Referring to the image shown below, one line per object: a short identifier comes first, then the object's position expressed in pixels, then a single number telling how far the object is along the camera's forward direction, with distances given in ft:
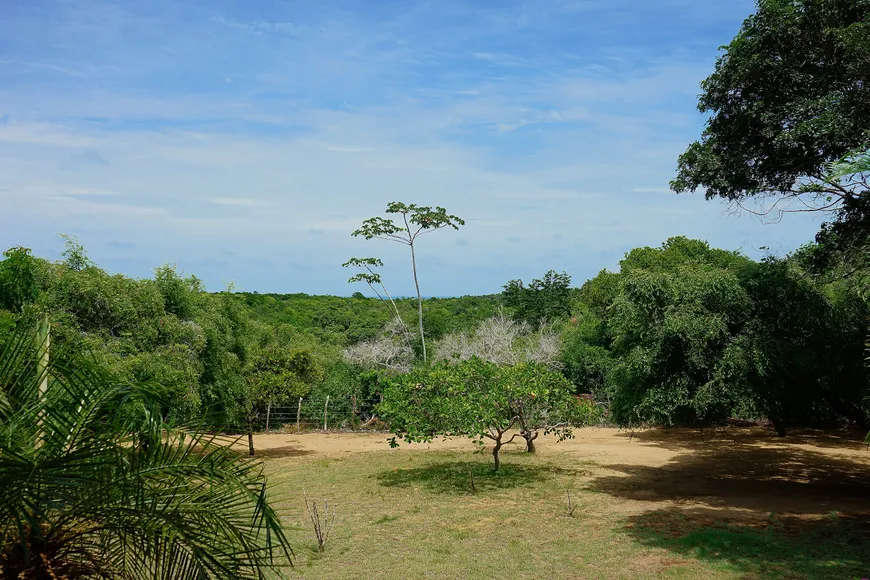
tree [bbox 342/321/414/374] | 86.22
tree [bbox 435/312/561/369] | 91.71
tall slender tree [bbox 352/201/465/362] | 93.04
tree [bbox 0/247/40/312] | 37.65
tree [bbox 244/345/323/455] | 63.58
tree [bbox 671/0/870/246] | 30.40
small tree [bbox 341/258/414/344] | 93.09
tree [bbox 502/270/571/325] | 137.59
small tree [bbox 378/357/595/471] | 40.57
